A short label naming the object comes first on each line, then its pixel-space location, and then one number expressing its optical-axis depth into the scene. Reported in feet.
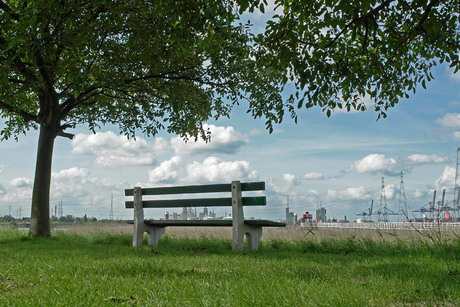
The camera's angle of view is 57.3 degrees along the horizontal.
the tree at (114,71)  35.83
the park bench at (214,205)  27.89
